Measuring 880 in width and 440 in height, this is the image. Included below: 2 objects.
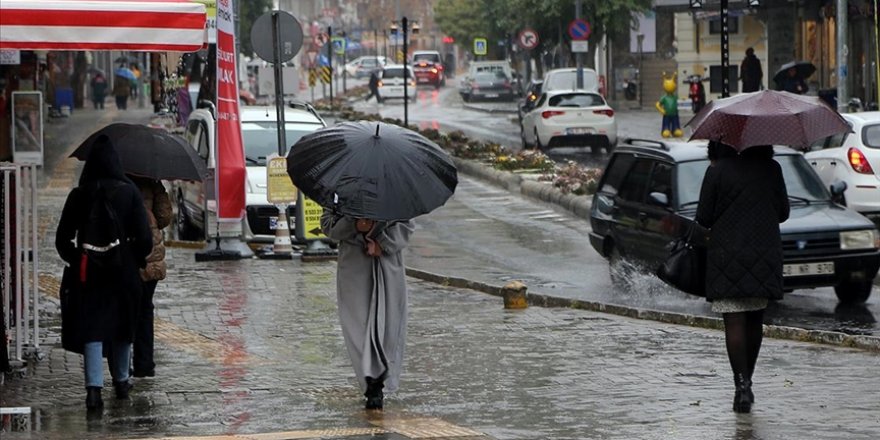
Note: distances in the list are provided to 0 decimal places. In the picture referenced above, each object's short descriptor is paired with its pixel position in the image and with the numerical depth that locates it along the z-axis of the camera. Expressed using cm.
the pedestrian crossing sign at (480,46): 7818
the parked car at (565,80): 4918
